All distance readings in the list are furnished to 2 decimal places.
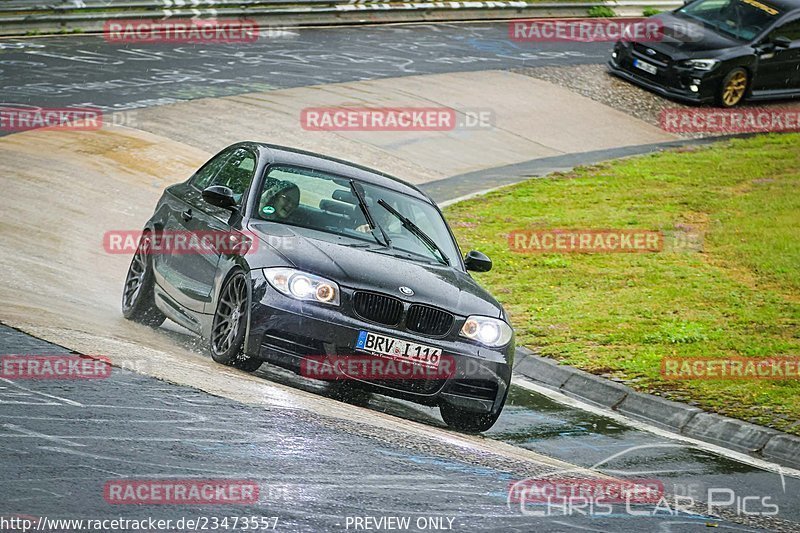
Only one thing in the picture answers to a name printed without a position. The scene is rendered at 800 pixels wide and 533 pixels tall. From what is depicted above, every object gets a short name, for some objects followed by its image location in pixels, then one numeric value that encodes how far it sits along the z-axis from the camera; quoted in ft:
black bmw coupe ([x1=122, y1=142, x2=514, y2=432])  56.59
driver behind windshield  64.18
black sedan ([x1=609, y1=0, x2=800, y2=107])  165.99
